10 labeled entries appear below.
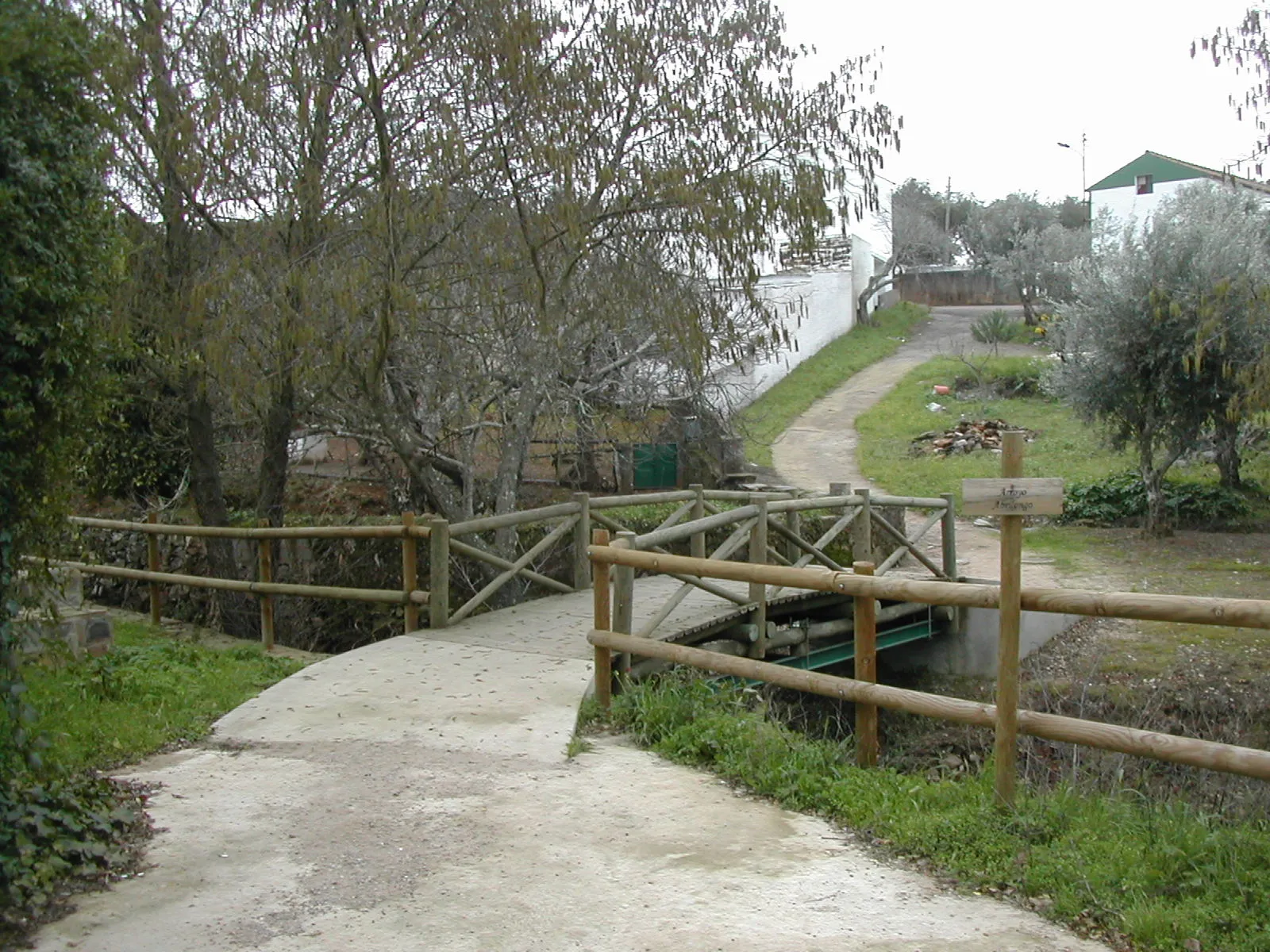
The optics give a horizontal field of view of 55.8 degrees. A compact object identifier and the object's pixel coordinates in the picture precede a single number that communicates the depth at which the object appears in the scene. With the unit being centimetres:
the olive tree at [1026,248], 3581
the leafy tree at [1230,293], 1580
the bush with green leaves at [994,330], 3591
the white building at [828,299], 3075
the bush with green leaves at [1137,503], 1867
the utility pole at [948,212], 5253
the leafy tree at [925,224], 4406
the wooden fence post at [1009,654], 503
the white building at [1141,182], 4469
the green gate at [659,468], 1991
